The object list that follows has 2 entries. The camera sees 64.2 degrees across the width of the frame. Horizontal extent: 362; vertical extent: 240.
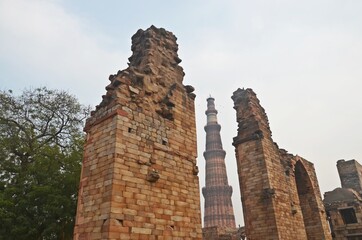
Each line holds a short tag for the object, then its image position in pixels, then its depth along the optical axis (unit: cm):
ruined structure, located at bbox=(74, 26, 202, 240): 486
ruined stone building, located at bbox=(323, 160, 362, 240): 1875
